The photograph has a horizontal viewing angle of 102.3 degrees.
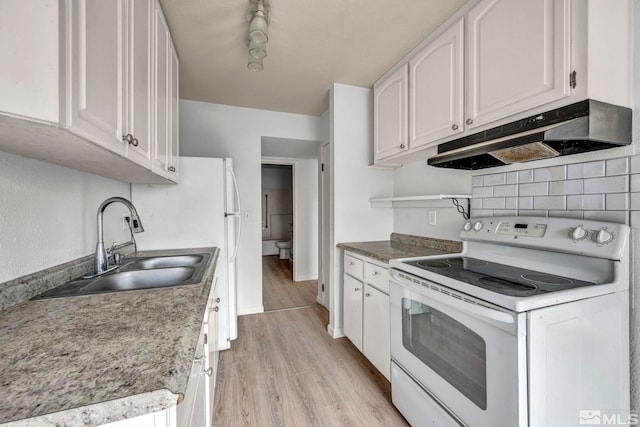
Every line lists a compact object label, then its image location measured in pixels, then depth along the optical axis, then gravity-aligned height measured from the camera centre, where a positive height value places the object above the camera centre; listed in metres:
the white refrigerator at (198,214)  1.96 -0.02
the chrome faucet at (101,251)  1.23 -0.19
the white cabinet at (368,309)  1.71 -0.74
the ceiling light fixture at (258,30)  1.42 +1.02
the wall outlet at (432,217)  2.05 -0.06
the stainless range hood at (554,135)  0.98 +0.31
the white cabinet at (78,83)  0.53 +0.33
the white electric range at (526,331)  0.87 -0.47
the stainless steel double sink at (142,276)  1.07 -0.32
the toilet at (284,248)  5.88 -0.86
